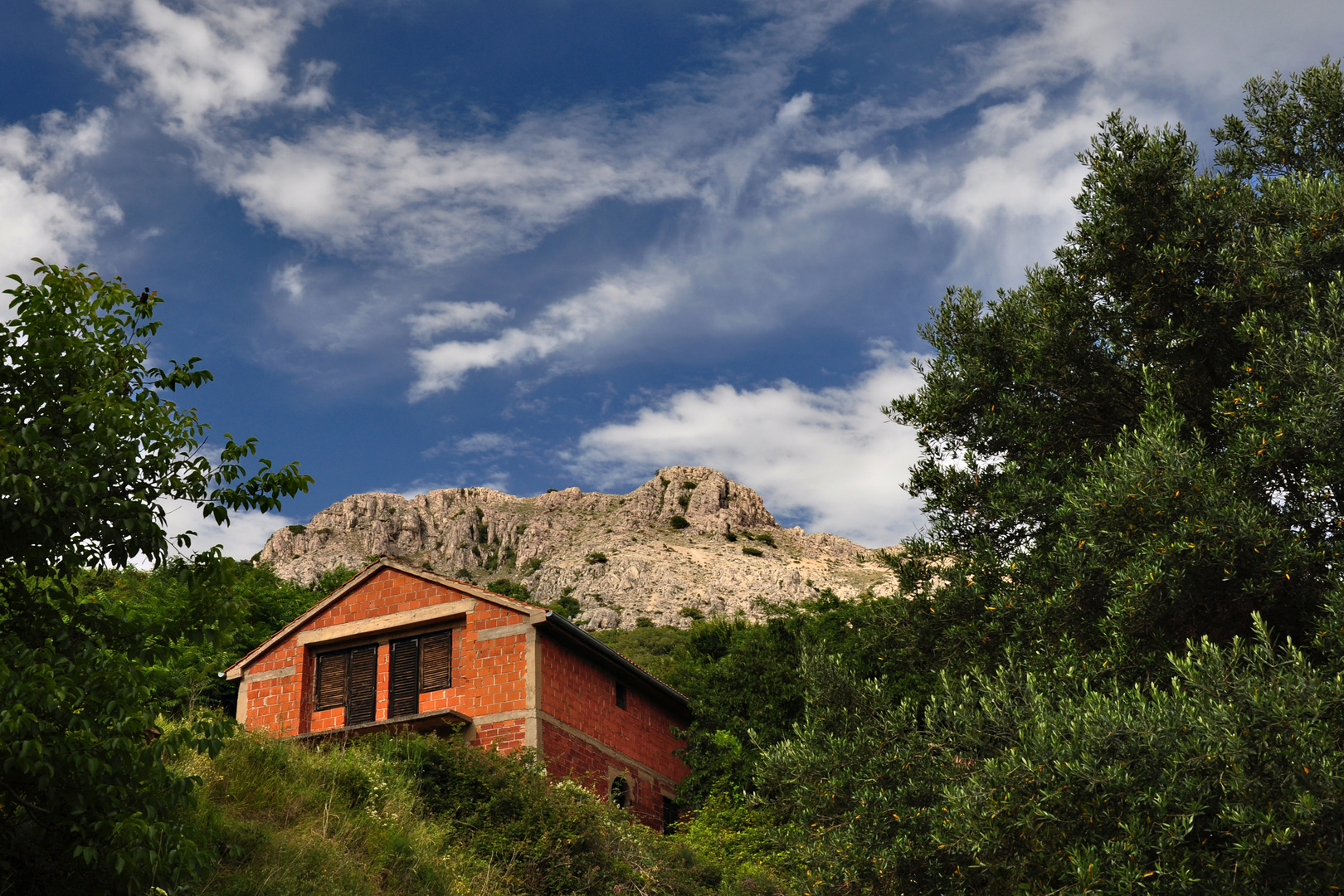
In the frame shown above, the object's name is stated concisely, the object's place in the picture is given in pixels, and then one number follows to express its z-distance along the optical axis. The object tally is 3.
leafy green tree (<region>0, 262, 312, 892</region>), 8.00
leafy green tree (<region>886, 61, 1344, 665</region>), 12.24
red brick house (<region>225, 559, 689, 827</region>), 24.56
